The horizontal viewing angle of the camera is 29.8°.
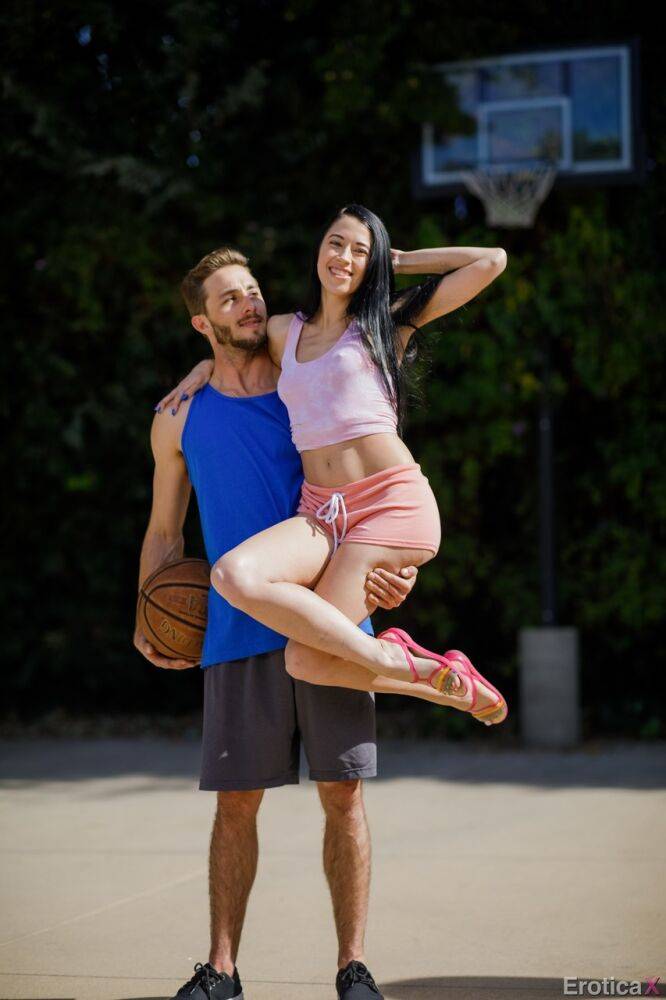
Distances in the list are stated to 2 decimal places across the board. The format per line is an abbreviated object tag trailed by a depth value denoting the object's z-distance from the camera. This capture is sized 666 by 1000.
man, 3.47
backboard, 8.91
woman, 3.32
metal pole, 8.72
